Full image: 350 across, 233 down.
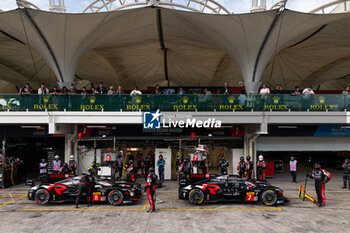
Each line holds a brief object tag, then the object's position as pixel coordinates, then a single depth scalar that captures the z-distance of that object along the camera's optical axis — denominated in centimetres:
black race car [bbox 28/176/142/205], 1116
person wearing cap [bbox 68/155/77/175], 1567
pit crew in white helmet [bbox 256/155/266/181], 1509
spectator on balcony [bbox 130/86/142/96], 1706
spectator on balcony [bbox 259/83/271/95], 1703
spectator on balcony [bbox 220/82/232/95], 1802
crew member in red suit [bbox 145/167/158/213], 1014
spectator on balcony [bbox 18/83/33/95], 1731
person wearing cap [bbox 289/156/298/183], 1655
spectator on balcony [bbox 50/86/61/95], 1611
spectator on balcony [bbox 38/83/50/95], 1709
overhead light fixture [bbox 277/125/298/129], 1852
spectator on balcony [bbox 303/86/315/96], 1696
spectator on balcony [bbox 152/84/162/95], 1769
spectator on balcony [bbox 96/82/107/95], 1786
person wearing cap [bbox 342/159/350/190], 1464
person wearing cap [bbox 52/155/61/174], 1608
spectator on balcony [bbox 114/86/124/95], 1718
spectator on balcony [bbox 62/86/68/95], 1618
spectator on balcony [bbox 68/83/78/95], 1638
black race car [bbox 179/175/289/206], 1112
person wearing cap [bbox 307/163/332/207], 1078
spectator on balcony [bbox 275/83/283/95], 1764
